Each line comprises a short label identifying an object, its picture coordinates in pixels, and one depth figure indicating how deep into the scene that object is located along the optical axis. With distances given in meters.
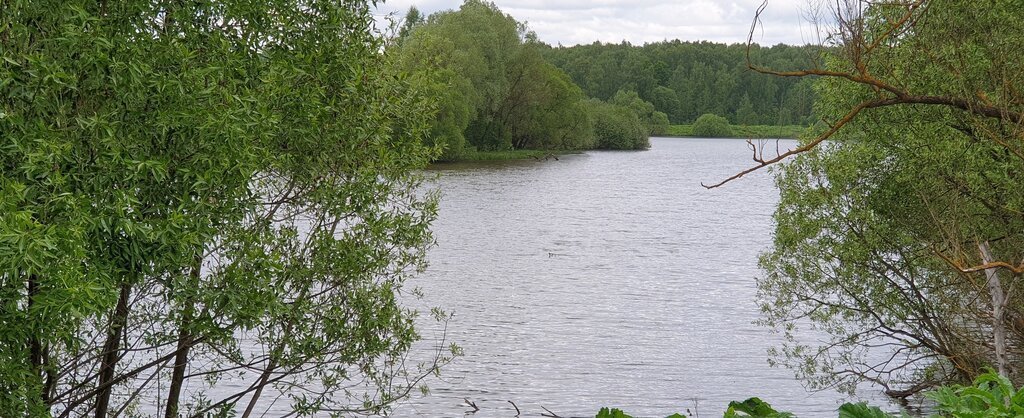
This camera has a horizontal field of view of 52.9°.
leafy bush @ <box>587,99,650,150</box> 128.25
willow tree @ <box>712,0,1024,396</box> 15.08
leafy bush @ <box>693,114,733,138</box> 195.75
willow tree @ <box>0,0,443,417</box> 8.34
